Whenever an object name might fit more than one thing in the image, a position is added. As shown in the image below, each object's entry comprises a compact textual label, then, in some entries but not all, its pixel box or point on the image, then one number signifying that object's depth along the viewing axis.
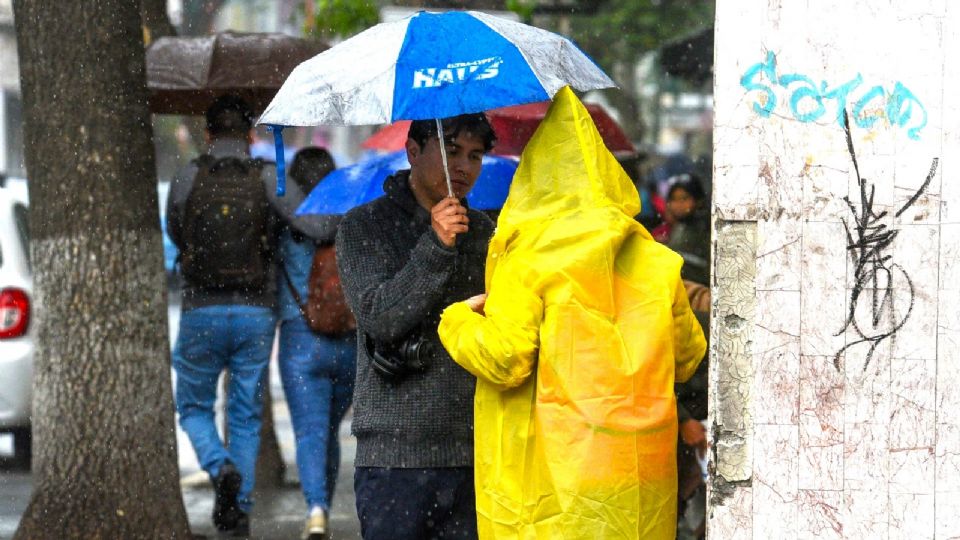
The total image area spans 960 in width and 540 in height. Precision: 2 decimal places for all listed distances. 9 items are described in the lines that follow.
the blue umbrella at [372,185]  13.84
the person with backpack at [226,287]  15.63
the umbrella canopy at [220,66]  17.50
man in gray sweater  8.81
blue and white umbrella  8.95
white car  18.98
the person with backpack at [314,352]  15.73
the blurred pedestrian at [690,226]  14.92
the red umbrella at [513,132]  17.83
